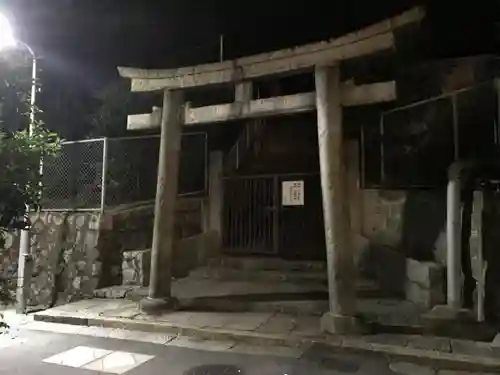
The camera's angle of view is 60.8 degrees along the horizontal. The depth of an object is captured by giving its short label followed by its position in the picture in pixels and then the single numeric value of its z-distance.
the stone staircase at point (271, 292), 7.16
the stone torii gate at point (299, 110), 6.12
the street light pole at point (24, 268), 8.77
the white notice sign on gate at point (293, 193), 10.02
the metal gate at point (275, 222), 10.78
